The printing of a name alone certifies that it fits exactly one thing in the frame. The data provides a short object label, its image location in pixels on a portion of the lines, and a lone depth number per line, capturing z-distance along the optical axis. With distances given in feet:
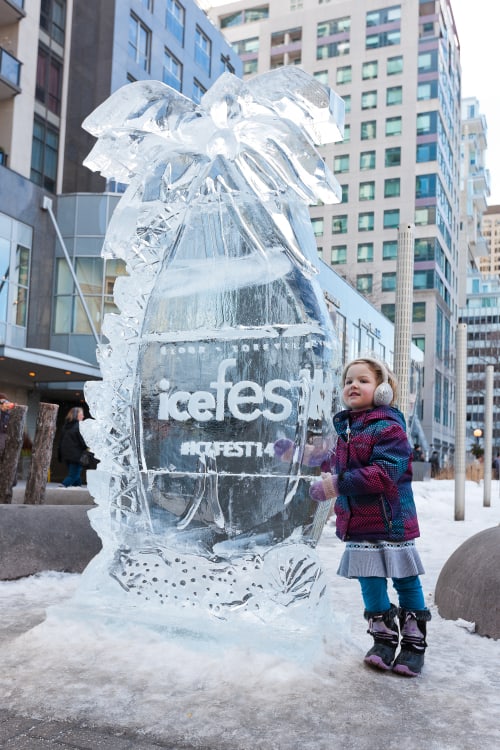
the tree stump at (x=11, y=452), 22.31
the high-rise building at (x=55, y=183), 71.46
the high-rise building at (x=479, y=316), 291.79
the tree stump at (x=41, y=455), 22.44
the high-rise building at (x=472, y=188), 271.49
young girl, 11.97
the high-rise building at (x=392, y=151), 207.51
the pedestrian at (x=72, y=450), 42.68
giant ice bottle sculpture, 13.53
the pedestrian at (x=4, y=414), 31.99
